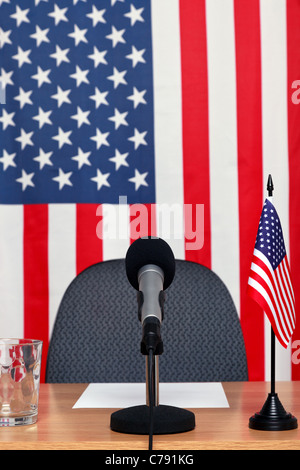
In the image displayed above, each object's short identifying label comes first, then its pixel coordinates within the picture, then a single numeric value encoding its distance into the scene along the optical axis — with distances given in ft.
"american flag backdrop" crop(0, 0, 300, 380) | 10.89
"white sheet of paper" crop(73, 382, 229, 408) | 6.76
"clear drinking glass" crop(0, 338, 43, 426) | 6.25
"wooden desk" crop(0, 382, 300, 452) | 5.95
